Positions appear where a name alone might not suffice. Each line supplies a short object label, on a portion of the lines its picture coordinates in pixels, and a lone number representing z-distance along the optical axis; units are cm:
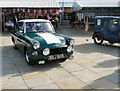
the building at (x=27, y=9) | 1163
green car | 420
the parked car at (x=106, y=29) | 671
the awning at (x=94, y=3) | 1213
